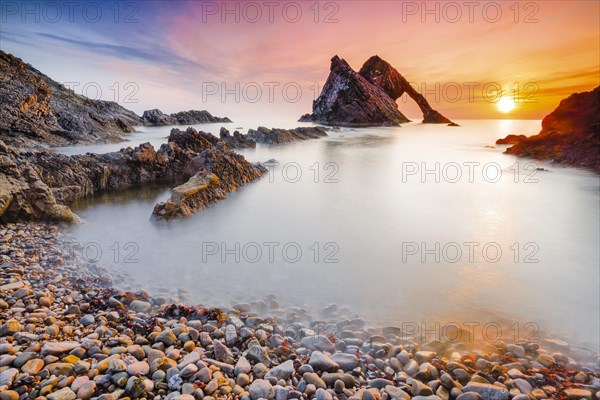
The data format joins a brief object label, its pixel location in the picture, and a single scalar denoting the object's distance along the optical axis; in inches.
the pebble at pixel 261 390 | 94.9
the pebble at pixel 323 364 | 109.7
